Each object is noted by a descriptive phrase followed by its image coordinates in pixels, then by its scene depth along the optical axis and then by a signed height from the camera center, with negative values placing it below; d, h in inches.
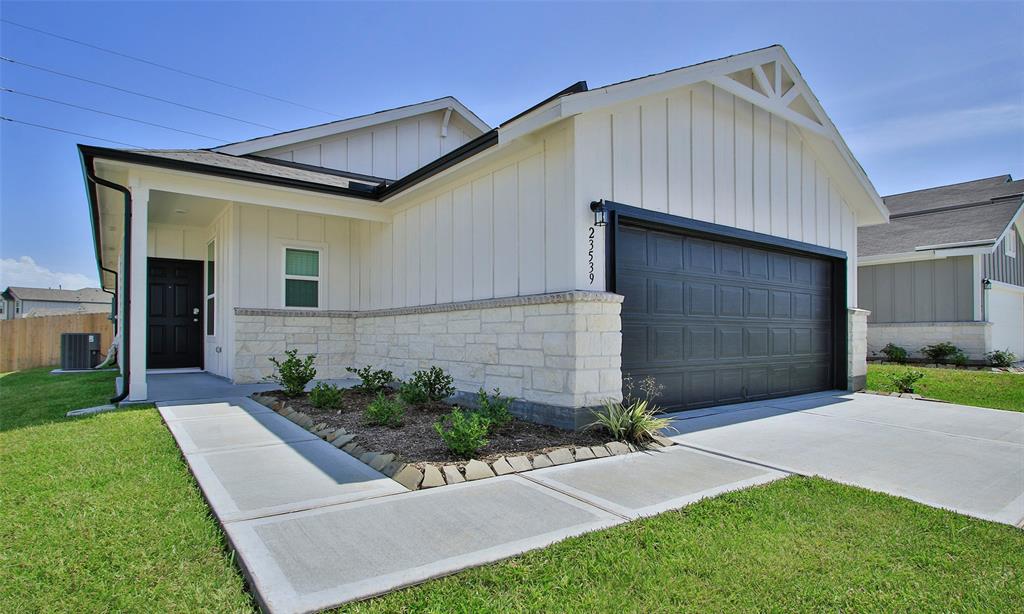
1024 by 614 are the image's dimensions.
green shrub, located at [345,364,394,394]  303.9 -36.7
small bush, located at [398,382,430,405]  264.1 -39.6
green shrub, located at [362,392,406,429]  214.7 -39.8
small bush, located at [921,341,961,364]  542.3 -36.3
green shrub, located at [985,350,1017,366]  531.8 -42.2
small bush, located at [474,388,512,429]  206.8 -37.8
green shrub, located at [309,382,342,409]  254.1 -39.4
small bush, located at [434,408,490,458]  168.2 -38.7
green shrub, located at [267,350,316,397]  290.0 -33.2
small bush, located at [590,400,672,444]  201.0 -41.7
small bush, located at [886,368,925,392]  342.6 -43.0
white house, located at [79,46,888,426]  223.6 +39.3
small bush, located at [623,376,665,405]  239.1 -33.7
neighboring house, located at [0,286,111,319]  1755.7 +49.8
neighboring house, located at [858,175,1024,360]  540.7 +43.3
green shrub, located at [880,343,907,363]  569.0 -39.3
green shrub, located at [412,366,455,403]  272.2 -35.6
